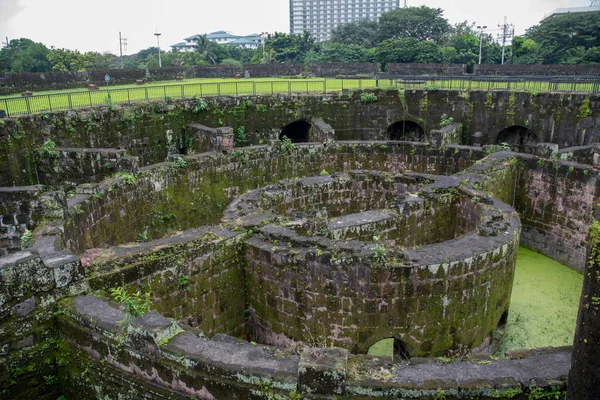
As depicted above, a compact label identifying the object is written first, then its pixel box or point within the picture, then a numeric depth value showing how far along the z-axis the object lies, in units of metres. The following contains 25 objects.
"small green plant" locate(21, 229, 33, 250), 8.98
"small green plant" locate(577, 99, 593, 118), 20.06
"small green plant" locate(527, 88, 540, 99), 21.15
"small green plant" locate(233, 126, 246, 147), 22.52
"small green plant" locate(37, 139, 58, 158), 16.03
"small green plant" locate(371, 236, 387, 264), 8.20
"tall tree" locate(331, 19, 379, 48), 69.81
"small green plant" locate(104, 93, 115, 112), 19.05
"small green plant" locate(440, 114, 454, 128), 22.22
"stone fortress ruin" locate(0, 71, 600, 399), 5.55
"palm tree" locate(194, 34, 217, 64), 69.06
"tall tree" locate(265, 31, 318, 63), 58.72
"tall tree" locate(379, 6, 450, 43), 66.56
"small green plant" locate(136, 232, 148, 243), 13.71
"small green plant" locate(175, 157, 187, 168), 15.20
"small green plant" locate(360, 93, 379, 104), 23.44
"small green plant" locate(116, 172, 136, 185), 13.43
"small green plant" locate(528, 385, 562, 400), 5.05
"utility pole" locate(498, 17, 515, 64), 58.17
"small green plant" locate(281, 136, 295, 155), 17.38
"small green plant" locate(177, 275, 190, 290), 8.59
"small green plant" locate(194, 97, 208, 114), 21.47
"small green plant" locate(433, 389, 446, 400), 5.01
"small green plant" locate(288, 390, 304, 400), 5.11
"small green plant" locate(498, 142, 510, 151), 16.86
